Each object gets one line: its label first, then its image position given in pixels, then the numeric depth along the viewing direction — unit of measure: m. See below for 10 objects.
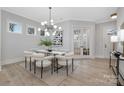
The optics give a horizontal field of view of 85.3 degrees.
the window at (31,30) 4.16
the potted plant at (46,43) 2.88
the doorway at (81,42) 4.82
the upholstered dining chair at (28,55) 2.66
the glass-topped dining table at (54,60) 2.65
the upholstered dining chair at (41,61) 2.15
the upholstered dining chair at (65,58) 2.43
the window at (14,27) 3.43
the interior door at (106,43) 4.72
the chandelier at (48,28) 2.67
